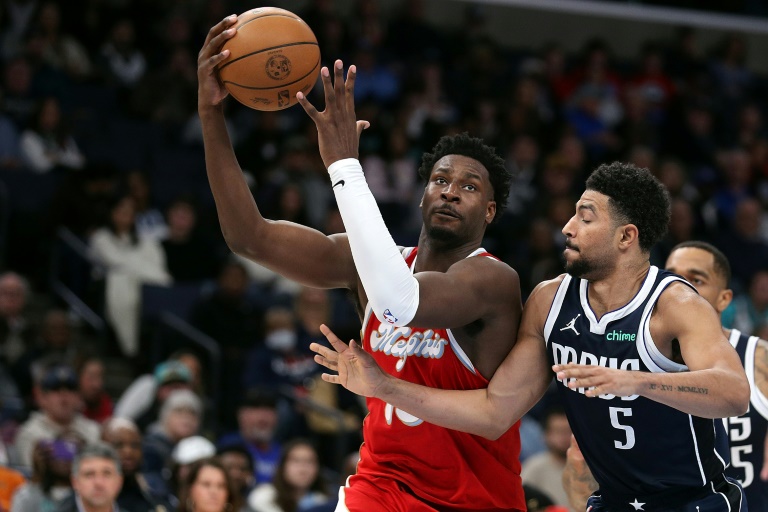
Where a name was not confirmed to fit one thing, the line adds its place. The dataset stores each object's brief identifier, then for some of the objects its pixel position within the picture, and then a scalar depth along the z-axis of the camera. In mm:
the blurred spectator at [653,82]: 32031
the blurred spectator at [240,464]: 15763
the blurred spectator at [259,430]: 17781
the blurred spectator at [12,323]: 19125
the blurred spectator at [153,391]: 18172
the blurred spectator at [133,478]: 14195
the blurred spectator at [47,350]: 18625
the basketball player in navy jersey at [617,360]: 8094
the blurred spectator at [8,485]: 14687
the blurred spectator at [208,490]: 13812
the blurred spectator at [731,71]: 33687
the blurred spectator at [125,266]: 20750
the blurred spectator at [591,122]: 28978
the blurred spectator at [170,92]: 24906
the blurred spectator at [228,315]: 20953
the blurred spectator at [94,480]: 13164
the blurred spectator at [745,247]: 26516
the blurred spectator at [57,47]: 24547
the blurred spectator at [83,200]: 21281
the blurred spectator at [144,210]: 21922
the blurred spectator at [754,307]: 24109
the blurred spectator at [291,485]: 16047
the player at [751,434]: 10352
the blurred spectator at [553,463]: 17031
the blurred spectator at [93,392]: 18266
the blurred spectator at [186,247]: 22016
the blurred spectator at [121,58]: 25750
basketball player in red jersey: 8344
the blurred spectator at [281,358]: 19844
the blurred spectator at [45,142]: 22328
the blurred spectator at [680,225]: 25687
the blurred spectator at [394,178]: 24781
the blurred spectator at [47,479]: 13984
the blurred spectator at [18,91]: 23453
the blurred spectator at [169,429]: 16766
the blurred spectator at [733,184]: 29062
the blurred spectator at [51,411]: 16477
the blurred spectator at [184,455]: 15398
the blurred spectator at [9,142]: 22362
